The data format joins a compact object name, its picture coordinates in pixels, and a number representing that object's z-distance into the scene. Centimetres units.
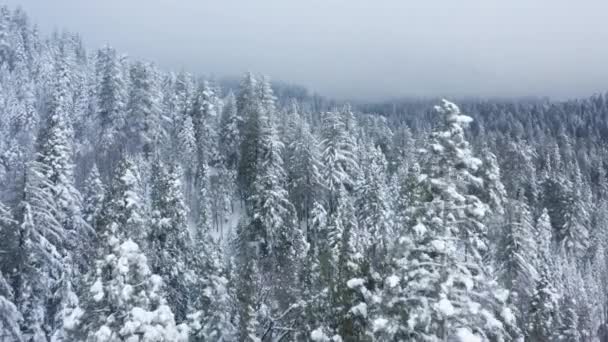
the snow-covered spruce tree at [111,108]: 6700
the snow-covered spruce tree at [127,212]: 2211
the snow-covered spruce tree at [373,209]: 5351
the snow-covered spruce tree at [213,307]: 3070
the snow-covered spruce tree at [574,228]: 7750
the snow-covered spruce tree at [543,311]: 3403
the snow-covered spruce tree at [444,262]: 1520
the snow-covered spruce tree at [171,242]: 3941
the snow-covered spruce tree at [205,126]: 7144
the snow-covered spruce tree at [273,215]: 4962
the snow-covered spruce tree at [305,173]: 6045
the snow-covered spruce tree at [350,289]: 2355
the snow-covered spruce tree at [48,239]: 2684
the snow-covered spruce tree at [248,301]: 2814
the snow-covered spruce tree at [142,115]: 6731
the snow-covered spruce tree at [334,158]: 6159
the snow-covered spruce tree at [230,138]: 7169
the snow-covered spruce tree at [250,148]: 6103
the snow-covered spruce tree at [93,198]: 4529
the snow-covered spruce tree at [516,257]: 4119
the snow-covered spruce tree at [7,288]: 2205
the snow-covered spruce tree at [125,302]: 1866
